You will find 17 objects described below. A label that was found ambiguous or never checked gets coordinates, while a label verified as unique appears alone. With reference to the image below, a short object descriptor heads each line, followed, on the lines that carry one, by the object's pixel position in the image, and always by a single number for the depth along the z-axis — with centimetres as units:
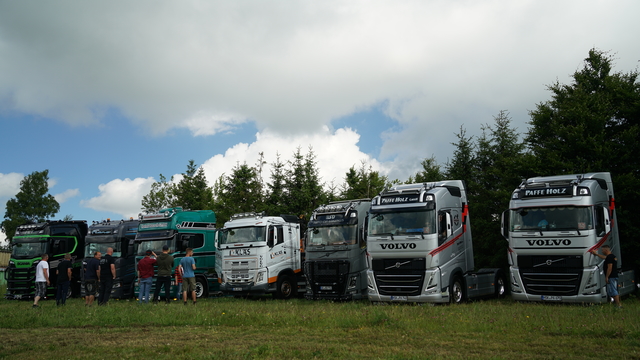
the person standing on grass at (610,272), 1388
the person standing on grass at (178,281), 1998
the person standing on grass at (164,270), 1719
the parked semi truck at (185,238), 2053
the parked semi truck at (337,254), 1736
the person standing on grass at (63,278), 1783
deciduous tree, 5948
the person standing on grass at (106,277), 1737
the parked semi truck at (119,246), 2150
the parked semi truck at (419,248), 1484
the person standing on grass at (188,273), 1694
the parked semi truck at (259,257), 1930
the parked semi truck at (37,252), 2317
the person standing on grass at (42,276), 1816
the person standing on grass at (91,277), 1716
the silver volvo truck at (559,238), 1421
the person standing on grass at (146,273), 1742
